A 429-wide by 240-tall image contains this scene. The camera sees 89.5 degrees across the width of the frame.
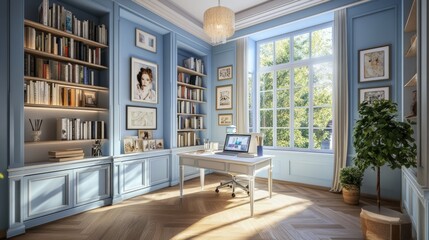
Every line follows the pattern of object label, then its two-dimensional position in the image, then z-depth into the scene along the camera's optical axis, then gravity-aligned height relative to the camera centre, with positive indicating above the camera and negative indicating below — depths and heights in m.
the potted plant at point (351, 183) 3.31 -1.00
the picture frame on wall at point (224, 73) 5.25 +1.14
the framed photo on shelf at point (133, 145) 3.74 -0.47
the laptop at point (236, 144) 3.37 -0.40
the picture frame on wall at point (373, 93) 3.48 +0.43
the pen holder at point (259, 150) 3.27 -0.47
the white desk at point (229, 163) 2.85 -0.64
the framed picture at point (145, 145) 4.04 -0.50
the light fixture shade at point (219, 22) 2.91 +1.32
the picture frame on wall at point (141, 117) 3.86 +0.03
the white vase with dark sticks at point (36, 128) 2.75 -0.13
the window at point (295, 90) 4.28 +0.63
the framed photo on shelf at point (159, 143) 4.33 -0.49
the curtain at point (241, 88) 4.96 +0.72
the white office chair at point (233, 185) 3.78 -1.20
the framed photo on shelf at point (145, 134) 4.07 -0.29
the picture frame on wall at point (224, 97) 5.24 +0.54
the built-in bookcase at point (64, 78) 2.75 +0.57
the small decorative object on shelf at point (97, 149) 3.34 -0.47
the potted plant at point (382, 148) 2.13 -0.29
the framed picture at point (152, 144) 4.18 -0.50
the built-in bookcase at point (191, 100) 4.86 +0.44
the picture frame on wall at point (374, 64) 3.48 +0.92
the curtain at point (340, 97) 3.78 +0.39
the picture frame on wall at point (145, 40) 4.01 +1.51
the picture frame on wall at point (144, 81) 3.92 +0.71
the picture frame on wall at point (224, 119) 5.24 +0.00
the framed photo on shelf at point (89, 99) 3.28 +0.31
